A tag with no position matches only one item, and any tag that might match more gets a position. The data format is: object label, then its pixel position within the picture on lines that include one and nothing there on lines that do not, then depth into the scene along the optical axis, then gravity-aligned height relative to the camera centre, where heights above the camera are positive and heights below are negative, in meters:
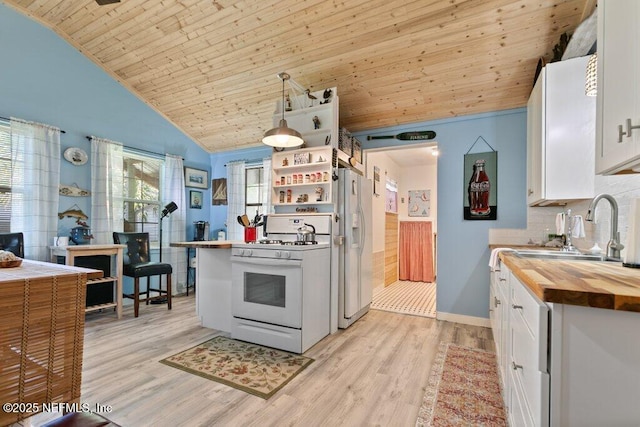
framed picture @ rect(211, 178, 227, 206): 5.39 +0.37
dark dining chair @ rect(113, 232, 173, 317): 3.63 -0.69
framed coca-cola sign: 3.39 +0.32
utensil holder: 3.13 -0.24
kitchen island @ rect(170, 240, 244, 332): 2.96 -0.78
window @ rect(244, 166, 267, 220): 5.11 +0.37
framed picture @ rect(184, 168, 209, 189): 5.09 +0.59
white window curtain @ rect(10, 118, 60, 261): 3.25 +0.26
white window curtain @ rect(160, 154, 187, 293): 4.71 -0.18
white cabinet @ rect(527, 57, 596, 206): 2.09 +0.59
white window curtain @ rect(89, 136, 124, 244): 3.85 +0.30
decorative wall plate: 3.65 +0.69
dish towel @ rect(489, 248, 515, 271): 2.13 -0.33
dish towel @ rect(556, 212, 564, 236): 2.18 -0.07
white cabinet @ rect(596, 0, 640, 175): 0.98 +0.46
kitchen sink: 1.75 -0.27
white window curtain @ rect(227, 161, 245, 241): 5.12 +0.20
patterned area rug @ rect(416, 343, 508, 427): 1.73 -1.21
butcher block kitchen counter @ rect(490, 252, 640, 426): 0.74 -0.36
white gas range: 2.56 -0.75
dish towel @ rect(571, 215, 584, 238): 1.98 -0.09
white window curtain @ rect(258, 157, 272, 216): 4.82 +0.44
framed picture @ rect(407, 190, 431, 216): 6.41 +0.22
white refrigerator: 3.28 -0.41
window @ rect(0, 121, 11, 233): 3.22 +0.35
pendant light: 2.76 +0.72
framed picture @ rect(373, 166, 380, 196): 4.91 +0.54
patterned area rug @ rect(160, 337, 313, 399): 2.09 -1.23
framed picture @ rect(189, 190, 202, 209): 5.17 +0.21
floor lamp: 4.49 +0.03
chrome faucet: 1.51 -0.09
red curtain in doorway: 6.04 -0.81
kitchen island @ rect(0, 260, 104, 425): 1.38 -0.63
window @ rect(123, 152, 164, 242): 4.36 +0.26
